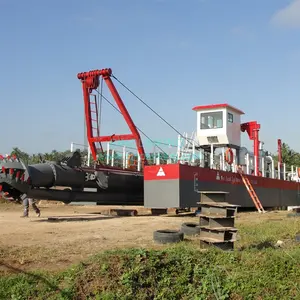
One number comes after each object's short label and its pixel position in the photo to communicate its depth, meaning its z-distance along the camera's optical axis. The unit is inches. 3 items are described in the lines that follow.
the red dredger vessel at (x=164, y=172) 582.6
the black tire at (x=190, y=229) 404.8
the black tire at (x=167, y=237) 345.2
